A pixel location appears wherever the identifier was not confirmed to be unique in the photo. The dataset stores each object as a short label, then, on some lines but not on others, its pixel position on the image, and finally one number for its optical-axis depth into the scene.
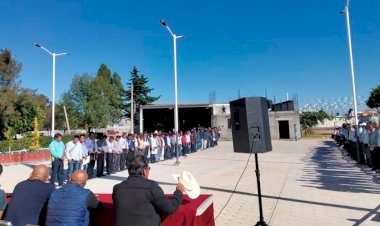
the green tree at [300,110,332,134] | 61.32
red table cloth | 3.94
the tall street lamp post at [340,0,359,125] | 15.31
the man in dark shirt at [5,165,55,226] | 4.00
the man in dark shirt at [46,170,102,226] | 3.66
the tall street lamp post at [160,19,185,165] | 17.61
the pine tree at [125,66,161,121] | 69.12
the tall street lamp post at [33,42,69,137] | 22.92
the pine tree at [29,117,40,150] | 25.70
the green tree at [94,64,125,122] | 62.88
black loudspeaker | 6.06
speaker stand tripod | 5.48
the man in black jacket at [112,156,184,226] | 3.44
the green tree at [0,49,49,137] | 44.50
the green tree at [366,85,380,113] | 62.17
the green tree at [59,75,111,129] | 59.69
